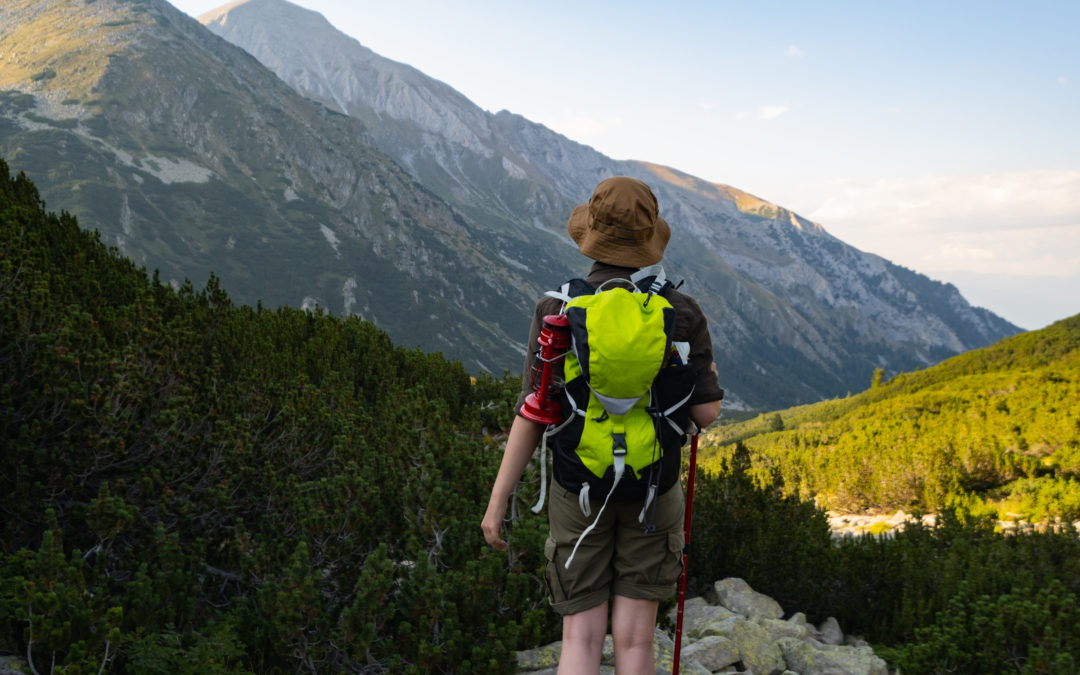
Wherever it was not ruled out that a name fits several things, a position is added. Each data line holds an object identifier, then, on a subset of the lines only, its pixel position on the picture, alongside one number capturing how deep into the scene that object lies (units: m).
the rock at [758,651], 4.52
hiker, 2.36
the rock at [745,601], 5.89
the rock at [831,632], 5.81
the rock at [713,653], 4.29
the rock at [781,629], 5.21
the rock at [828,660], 4.55
